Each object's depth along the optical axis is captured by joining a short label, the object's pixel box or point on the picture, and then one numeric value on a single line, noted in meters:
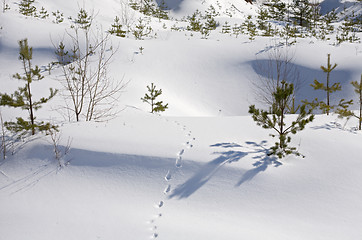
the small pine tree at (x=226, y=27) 17.78
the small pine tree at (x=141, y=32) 13.89
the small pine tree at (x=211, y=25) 18.85
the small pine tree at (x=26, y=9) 15.33
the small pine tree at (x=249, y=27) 17.78
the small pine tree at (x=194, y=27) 17.64
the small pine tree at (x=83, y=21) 14.41
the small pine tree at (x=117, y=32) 13.85
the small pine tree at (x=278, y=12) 26.17
